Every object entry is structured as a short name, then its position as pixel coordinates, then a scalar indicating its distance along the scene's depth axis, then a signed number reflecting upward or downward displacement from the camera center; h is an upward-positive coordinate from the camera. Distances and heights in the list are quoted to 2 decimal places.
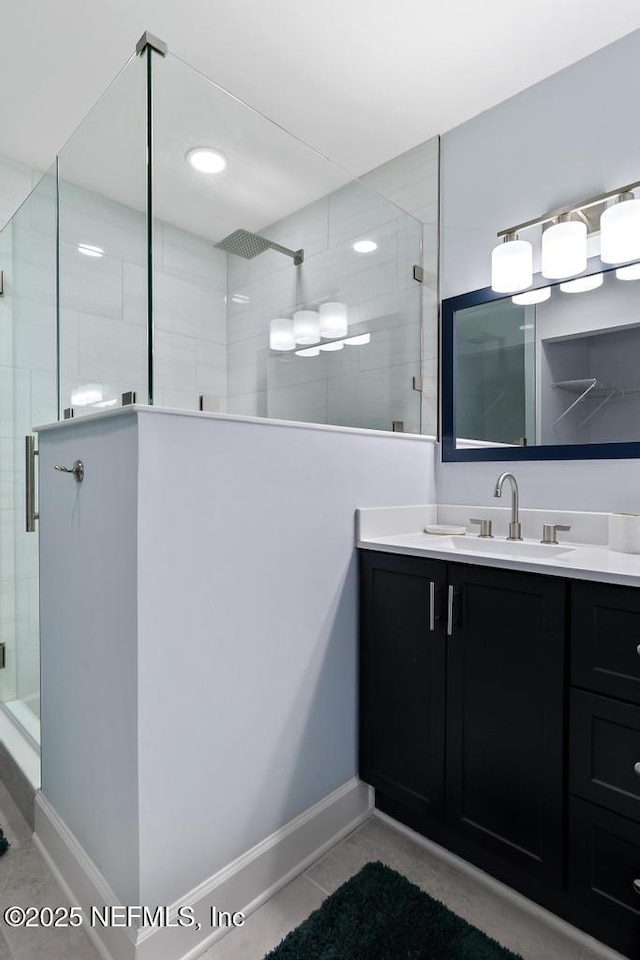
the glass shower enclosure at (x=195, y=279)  1.26 +0.59
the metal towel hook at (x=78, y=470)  1.31 +0.01
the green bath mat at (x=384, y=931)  1.19 -1.10
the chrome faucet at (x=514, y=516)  1.71 -0.14
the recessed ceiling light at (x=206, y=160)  1.34 +0.84
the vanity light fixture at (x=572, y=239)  1.55 +0.75
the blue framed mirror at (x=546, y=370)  1.61 +0.36
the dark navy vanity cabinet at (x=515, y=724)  1.13 -0.63
